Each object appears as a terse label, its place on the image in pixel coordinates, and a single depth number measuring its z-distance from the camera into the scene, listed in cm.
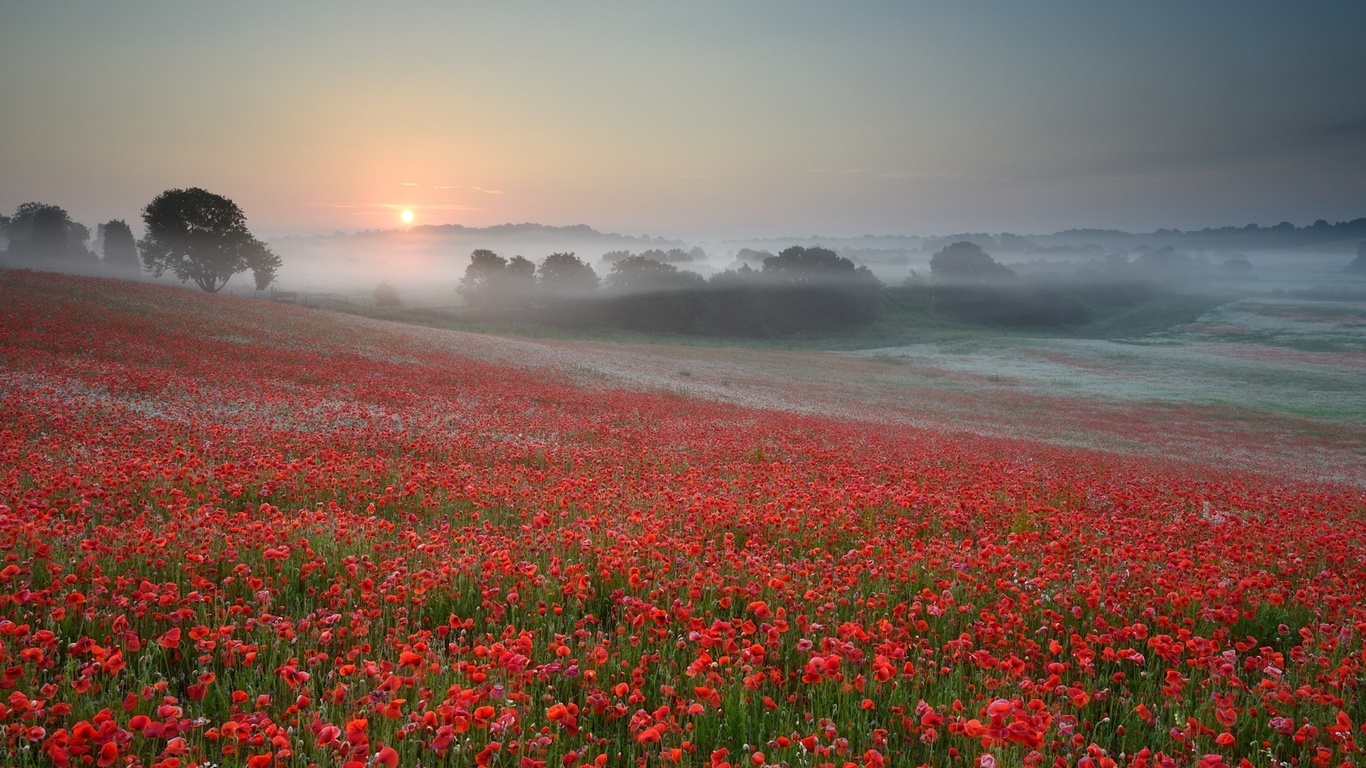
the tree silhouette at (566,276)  10256
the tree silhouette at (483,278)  9738
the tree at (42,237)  10781
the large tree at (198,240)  7031
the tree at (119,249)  11681
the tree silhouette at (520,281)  9694
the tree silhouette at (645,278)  10619
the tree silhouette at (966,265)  15400
